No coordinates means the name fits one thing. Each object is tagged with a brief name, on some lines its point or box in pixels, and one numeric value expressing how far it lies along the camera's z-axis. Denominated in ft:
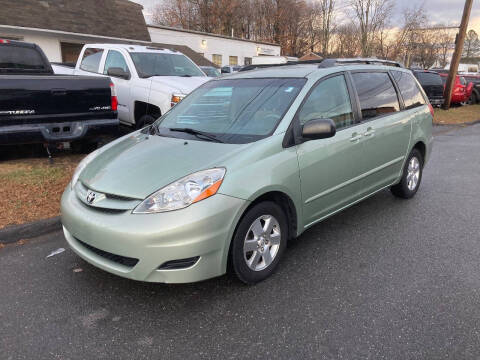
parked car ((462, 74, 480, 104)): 64.54
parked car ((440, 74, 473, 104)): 58.59
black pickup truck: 16.44
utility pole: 49.98
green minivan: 8.64
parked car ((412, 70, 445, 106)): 53.52
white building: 100.37
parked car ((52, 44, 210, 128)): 22.41
